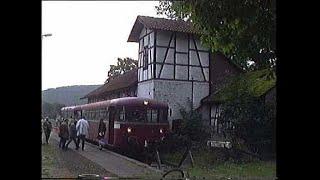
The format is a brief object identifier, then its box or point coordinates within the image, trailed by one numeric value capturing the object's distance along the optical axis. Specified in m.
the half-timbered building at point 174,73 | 21.02
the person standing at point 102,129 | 18.45
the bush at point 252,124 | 16.53
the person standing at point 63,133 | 17.84
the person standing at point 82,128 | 17.29
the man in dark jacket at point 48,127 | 18.02
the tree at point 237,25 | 6.17
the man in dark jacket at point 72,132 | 18.34
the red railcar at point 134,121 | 16.97
